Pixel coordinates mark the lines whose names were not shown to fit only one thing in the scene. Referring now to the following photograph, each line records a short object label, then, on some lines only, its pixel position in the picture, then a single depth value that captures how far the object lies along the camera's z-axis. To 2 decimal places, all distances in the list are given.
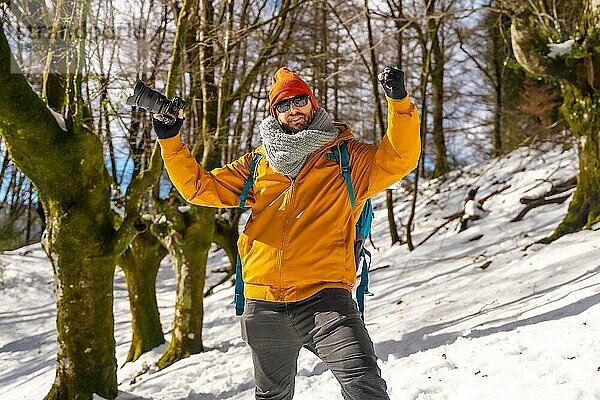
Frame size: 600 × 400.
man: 2.60
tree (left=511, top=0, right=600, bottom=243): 7.03
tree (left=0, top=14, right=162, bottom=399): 5.15
